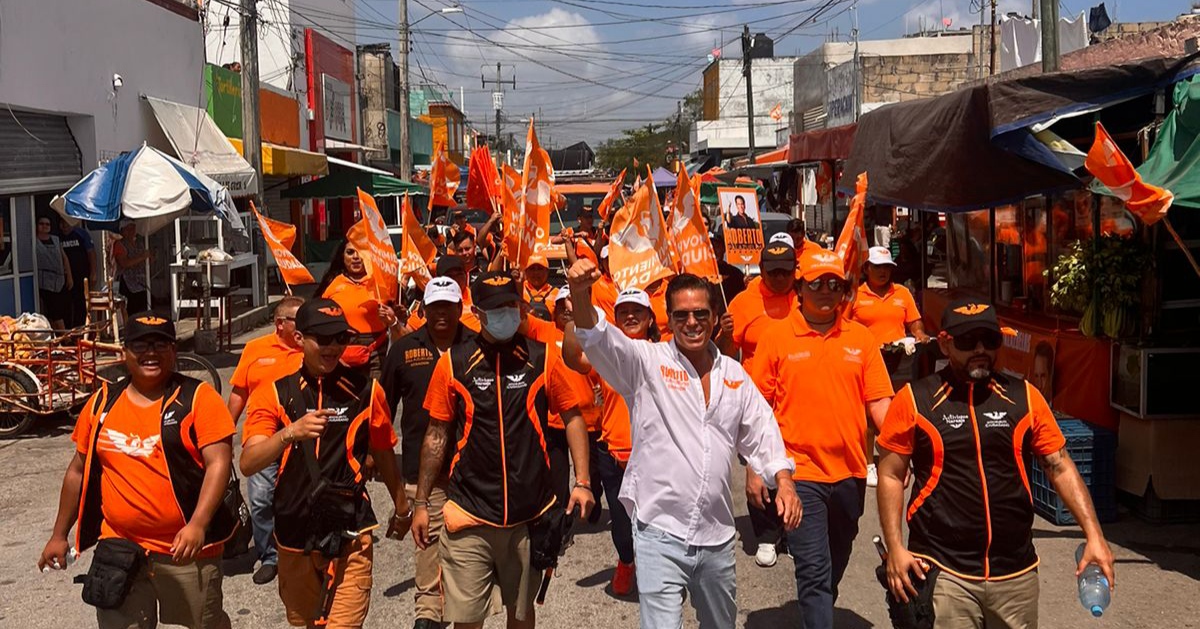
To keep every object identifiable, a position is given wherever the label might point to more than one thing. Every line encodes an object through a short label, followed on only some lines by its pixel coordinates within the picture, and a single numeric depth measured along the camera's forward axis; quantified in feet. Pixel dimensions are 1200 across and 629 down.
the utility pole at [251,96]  64.54
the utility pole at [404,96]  103.86
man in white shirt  14.03
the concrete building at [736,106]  199.21
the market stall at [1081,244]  26.21
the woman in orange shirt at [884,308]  26.43
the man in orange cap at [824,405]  17.61
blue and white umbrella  44.19
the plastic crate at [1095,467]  26.61
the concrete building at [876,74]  130.27
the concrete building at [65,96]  46.50
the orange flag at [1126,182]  22.02
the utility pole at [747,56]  131.23
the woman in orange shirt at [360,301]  25.41
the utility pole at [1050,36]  35.81
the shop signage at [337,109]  108.58
